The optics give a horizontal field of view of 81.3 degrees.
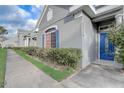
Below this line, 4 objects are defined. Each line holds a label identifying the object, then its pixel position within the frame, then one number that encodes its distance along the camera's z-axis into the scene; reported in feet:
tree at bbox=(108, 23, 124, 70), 12.25
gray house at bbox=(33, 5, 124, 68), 15.70
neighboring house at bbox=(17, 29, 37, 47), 46.32
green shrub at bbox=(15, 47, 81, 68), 14.58
